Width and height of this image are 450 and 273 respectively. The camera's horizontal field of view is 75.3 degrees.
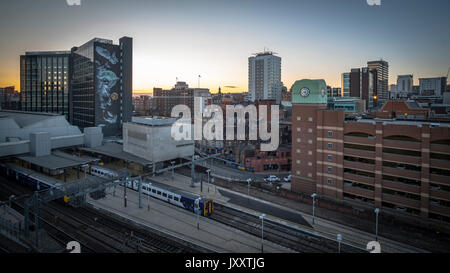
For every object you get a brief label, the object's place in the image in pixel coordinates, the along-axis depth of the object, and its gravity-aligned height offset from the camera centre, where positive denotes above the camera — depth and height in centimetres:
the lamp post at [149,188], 4772 -1104
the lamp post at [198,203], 3975 -1118
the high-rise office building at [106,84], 9694 +1297
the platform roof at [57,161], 5438 -800
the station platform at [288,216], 3350 -1314
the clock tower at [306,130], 4953 -142
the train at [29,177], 4822 -1019
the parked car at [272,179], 5831 -1151
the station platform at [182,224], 3219 -1317
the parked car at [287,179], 5852 -1156
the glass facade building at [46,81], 12656 +1727
